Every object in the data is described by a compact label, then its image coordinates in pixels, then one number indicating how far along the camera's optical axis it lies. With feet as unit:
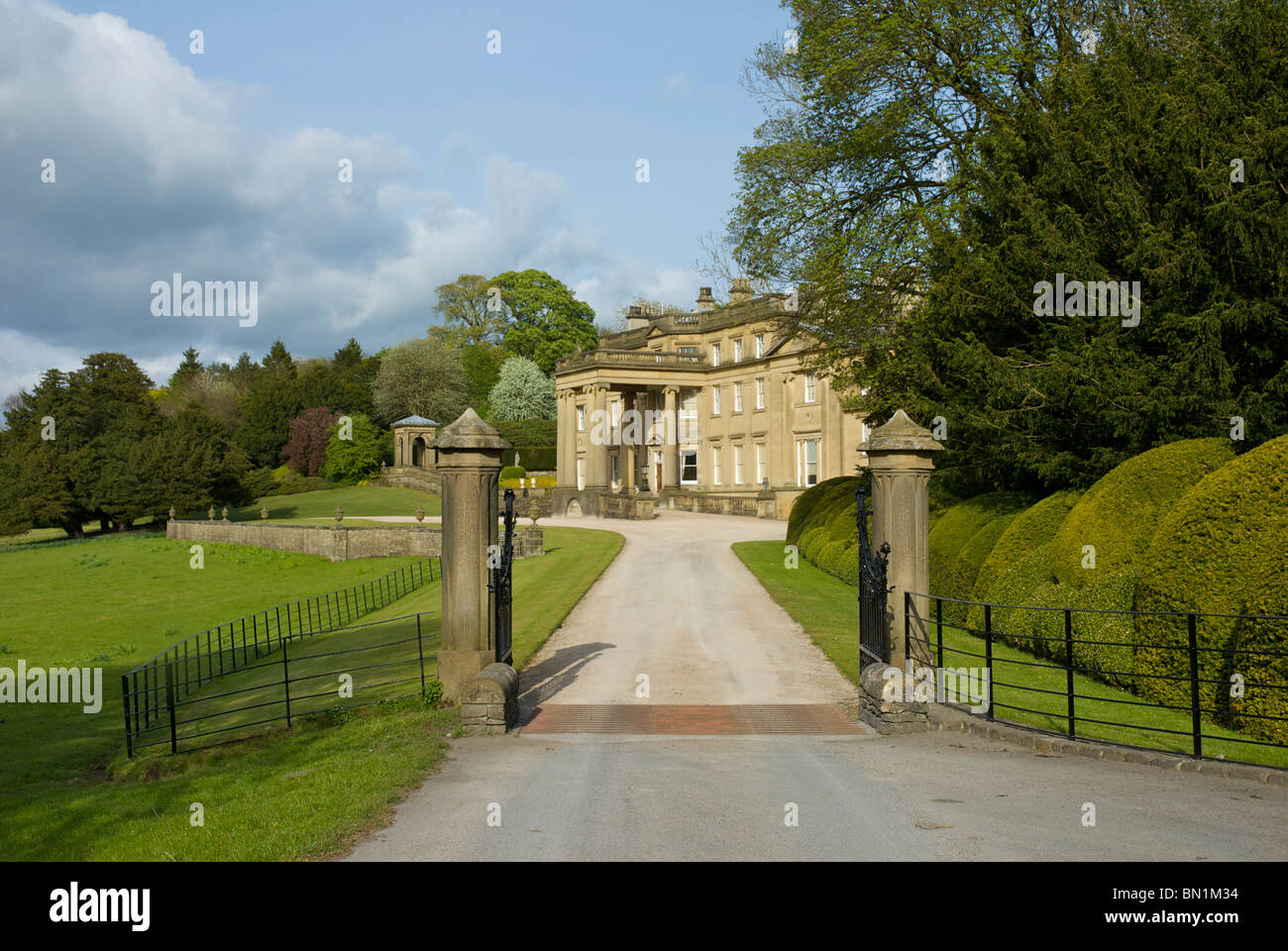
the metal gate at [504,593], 40.29
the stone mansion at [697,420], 189.67
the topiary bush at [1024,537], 54.85
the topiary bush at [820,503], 106.63
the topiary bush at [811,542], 99.76
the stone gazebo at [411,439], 262.06
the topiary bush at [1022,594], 49.03
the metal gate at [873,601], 39.14
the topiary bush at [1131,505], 45.52
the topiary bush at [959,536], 61.67
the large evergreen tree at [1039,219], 48.65
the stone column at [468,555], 39.42
